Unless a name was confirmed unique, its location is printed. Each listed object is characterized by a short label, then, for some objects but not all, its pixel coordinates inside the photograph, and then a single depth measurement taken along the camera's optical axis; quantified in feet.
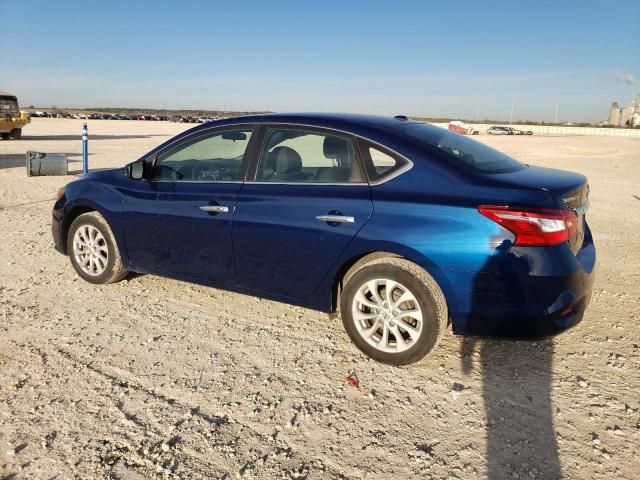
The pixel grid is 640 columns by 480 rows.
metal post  39.10
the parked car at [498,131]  226.99
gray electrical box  39.86
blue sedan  9.73
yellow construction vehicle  74.38
